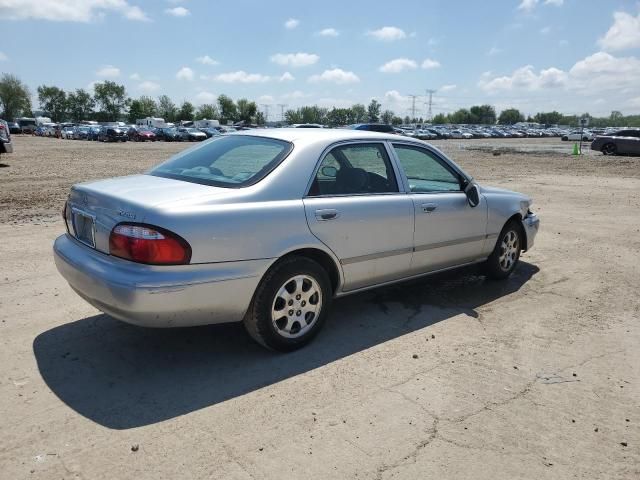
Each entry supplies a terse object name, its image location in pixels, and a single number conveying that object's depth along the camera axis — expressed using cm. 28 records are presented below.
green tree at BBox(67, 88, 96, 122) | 12800
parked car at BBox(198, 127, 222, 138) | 5841
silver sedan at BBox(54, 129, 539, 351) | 337
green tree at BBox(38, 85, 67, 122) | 12706
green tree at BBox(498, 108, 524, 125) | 19762
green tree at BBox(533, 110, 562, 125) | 19338
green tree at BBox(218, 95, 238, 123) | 14275
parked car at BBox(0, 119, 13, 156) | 1809
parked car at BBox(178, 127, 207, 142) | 5694
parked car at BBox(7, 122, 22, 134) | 7156
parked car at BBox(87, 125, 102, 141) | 5256
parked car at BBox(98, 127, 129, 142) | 4956
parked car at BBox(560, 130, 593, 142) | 6627
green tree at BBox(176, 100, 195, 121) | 13738
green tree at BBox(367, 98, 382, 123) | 15925
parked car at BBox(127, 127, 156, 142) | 5502
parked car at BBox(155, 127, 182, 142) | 5738
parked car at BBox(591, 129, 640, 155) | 3088
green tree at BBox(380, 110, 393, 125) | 15418
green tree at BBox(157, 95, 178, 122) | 13904
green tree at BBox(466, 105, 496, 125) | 18562
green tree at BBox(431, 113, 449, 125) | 19551
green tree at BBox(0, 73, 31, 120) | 11194
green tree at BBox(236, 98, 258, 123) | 13731
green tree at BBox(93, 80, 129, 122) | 12900
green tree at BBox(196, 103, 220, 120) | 14559
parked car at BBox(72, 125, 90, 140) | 5448
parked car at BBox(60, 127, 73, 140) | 5805
